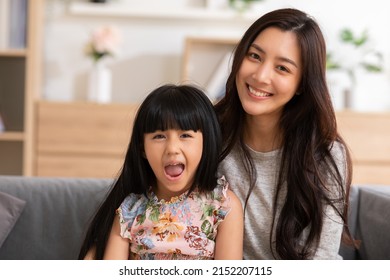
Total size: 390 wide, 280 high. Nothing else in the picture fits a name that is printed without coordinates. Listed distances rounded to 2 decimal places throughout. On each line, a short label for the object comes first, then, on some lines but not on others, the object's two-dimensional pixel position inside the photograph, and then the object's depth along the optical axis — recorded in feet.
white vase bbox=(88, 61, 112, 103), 13.42
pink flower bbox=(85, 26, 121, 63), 13.30
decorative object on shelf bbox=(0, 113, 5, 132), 13.08
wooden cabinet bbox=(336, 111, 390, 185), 12.59
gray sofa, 6.64
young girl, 5.30
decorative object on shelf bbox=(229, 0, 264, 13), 13.78
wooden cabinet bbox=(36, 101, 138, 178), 12.80
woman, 5.68
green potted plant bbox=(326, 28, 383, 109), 13.44
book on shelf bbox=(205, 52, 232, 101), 13.53
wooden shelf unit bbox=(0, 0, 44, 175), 12.87
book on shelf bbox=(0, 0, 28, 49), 12.98
